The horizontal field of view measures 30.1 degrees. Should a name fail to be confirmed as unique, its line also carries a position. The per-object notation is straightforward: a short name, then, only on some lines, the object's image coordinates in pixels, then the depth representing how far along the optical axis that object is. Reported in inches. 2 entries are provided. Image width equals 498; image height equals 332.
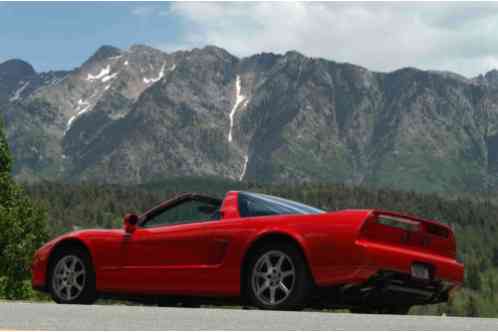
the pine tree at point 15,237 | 1473.9
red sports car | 378.9
